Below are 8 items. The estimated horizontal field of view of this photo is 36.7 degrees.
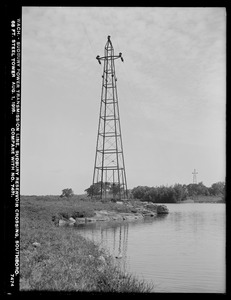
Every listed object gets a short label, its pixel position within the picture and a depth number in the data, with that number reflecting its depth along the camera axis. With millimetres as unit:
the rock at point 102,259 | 4984
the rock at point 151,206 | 14095
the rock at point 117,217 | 12828
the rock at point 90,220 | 11789
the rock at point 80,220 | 11511
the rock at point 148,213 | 14258
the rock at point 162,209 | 15278
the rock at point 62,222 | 10314
